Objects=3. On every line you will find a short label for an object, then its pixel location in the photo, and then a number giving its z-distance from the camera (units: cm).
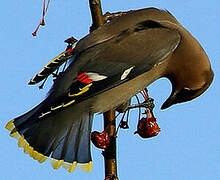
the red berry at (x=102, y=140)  740
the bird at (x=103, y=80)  779
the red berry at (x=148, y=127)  794
